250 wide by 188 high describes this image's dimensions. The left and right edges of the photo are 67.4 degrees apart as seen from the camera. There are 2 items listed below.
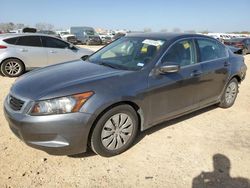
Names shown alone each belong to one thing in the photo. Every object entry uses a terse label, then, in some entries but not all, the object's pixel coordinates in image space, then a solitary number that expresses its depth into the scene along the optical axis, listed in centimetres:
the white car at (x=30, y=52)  614
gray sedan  216
